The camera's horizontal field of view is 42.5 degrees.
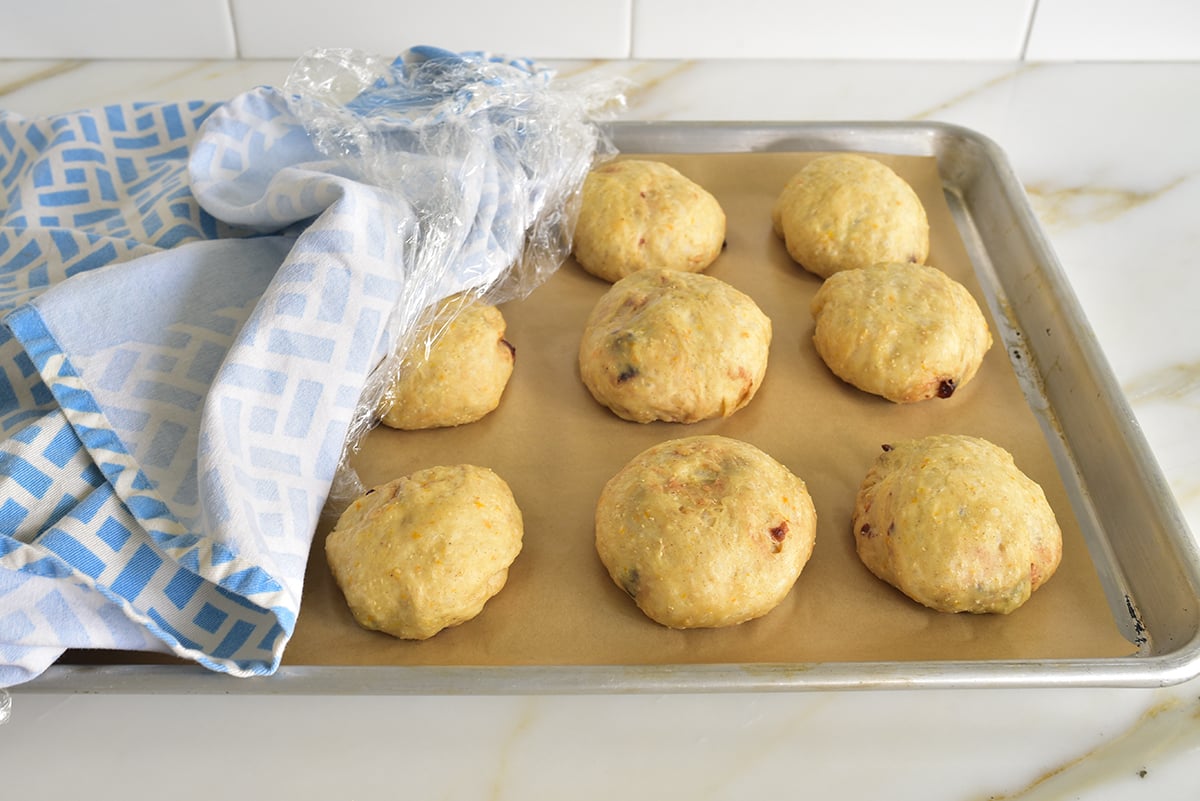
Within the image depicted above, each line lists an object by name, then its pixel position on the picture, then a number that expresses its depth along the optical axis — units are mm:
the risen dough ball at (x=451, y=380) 646
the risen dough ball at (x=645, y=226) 712
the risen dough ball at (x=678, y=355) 646
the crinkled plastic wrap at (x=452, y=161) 665
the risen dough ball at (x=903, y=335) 652
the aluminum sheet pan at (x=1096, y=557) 542
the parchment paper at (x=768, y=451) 575
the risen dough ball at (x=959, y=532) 576
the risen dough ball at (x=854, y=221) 708
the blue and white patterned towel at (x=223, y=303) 554
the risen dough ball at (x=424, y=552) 568
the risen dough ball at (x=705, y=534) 570
